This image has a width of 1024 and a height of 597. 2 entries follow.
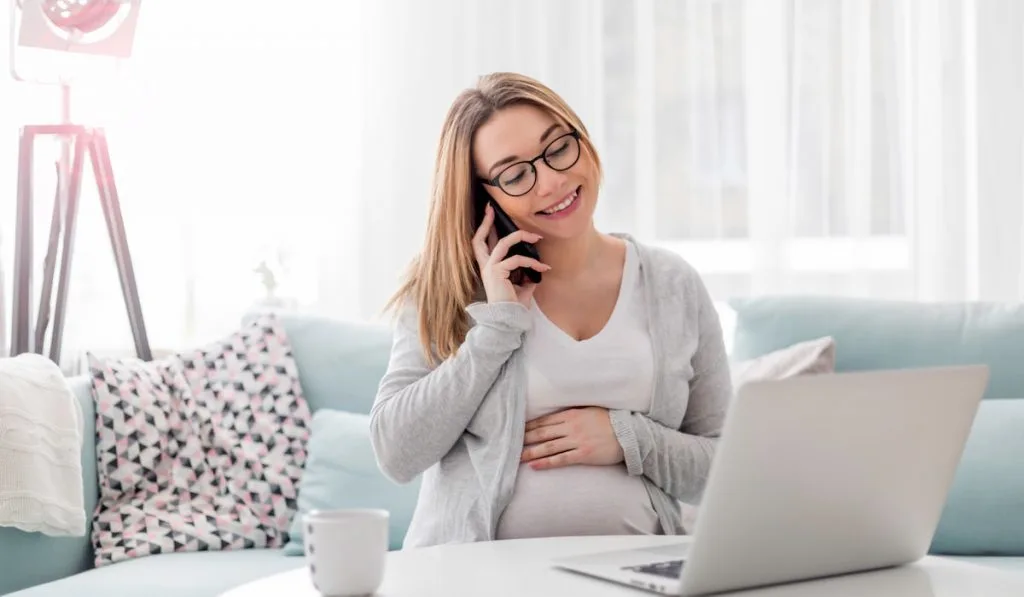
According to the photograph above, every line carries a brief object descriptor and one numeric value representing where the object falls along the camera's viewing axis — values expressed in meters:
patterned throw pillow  2.49
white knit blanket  2.21
